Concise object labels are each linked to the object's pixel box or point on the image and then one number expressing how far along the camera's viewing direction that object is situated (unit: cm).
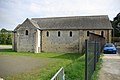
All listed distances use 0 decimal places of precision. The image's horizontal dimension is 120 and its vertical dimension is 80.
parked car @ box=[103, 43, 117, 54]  1147
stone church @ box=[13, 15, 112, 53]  1596
